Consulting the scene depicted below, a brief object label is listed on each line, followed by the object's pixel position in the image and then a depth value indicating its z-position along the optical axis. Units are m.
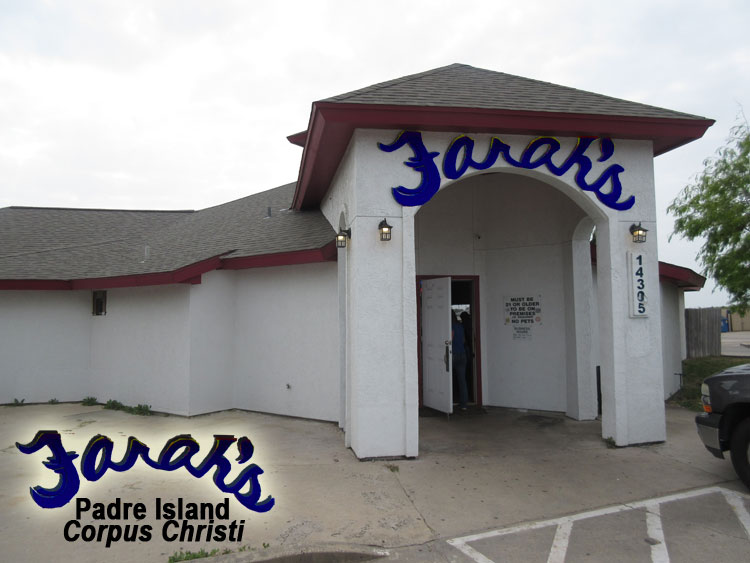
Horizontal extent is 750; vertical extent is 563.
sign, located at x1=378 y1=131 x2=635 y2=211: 6.98
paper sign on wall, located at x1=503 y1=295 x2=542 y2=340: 9.86
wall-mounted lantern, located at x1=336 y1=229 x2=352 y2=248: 7.34
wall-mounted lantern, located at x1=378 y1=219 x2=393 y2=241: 6.70
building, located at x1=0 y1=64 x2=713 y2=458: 6.88
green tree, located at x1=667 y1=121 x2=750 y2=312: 15.33
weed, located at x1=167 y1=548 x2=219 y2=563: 4.05
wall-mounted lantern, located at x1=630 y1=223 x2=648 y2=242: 7.41
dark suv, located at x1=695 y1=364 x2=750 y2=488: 5.51
